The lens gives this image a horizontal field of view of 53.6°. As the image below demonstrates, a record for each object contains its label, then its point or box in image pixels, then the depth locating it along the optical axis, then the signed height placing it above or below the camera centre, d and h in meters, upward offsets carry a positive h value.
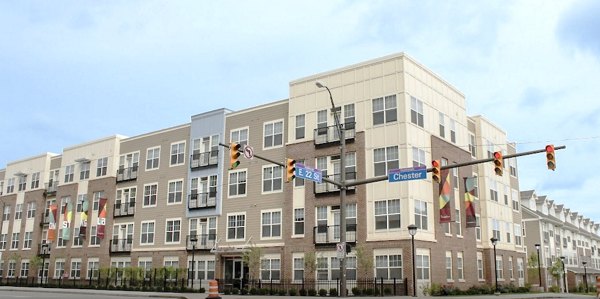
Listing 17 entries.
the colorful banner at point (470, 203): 44.34 +5.33
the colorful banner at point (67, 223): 59.62 +4.77
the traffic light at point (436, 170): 25.75 +4.47
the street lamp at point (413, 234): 33.28 +2.22
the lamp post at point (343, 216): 28.45 +2.80
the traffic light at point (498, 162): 24.66 +4.66
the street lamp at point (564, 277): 60.53 -0.03
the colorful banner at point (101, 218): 56.03 +4.97
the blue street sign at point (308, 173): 27.96 +4.74
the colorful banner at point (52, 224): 61.31 +4.78
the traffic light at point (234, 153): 24.20 +4.84
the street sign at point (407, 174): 26.77 +4.51
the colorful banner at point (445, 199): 39.97 +5.10
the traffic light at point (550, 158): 23.83 +4.67
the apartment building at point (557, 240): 71.19 +4.97
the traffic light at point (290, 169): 27.20 +4.73
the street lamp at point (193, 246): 44.65 +2.02
